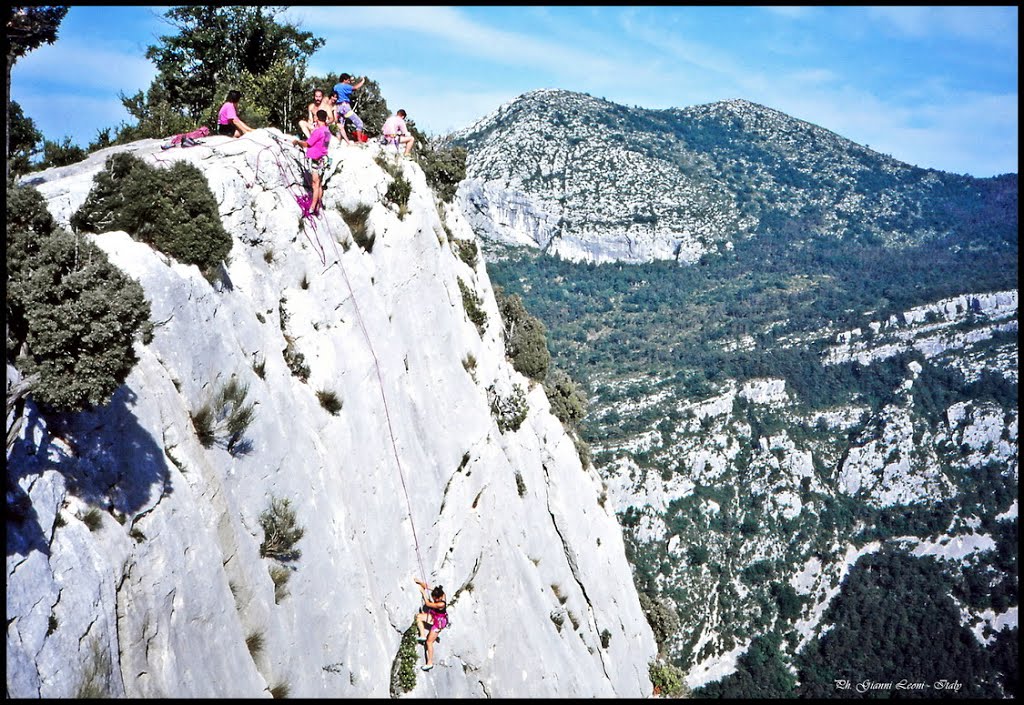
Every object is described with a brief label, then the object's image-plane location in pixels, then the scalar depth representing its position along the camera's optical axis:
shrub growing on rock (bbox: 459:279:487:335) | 24.06
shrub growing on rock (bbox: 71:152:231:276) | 11.71
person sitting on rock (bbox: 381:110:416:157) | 21.61
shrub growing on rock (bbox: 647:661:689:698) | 30.00
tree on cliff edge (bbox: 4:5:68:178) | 14.99
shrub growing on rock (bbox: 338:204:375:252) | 17.44
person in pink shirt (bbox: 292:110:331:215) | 16.22
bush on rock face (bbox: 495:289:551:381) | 28.67
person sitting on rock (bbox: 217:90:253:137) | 15.97
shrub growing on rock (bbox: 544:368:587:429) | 31.25
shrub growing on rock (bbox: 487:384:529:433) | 22.95
